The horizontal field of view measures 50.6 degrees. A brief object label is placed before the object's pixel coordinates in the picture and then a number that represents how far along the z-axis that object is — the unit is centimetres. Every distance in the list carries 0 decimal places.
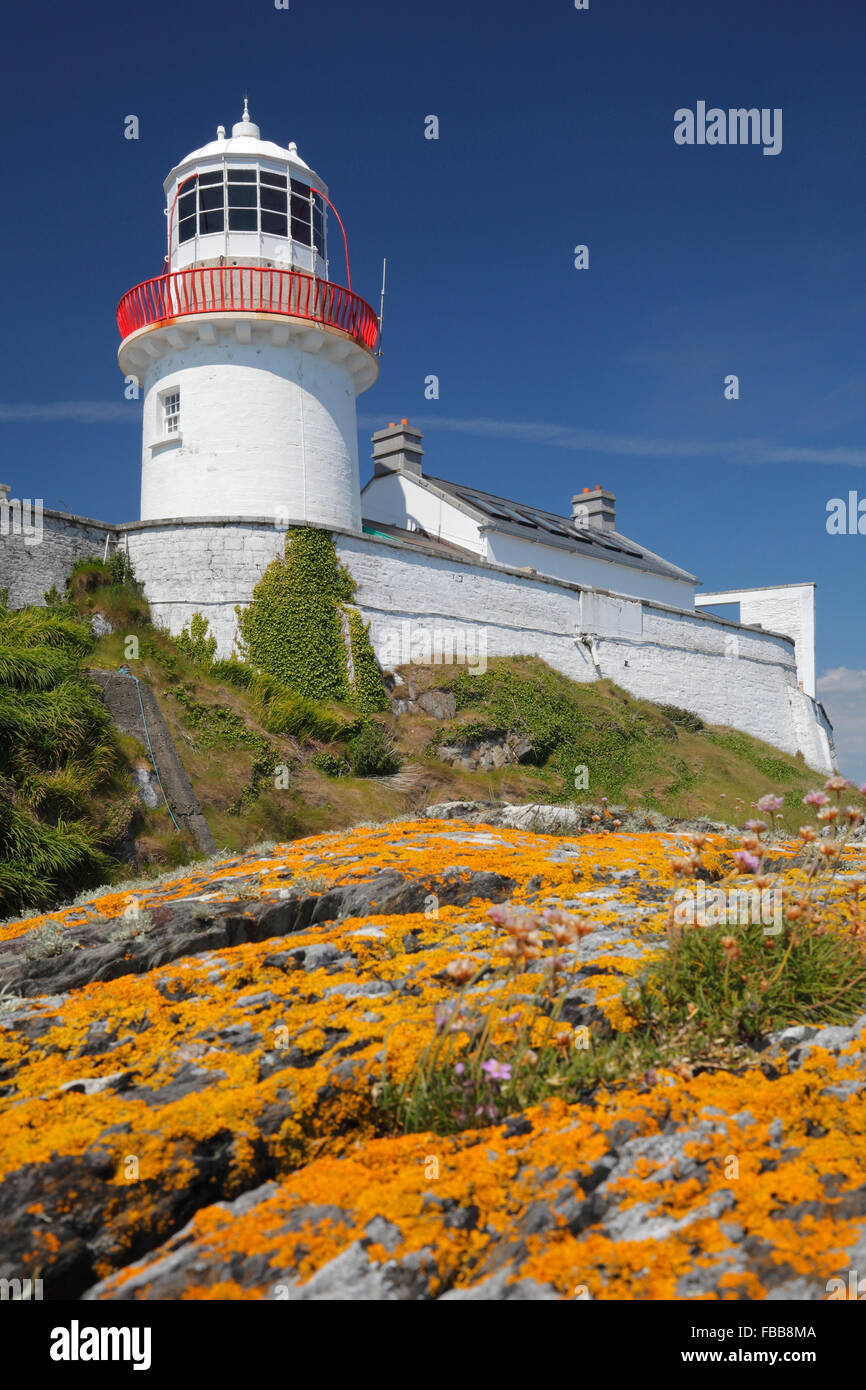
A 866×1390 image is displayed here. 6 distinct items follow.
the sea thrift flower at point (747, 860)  374
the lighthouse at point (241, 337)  2033
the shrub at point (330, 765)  1758
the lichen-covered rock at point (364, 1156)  251
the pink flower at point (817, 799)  416
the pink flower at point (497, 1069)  317
